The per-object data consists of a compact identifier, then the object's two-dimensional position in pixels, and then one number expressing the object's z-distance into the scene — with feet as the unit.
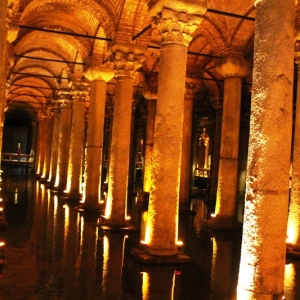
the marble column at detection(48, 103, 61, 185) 69.41
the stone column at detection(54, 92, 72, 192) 59.52
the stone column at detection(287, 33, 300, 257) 28.35
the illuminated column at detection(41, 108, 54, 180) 80.28
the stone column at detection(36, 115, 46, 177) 88.99
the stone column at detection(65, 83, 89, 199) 50.39
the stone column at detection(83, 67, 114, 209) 41.57
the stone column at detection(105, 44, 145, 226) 33.53
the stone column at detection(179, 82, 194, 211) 47.86
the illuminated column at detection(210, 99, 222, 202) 56.29
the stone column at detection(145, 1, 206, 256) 23.43
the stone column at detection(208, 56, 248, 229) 37.19
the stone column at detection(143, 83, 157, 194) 57.26
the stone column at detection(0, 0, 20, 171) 13.76
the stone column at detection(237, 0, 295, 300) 13.50
